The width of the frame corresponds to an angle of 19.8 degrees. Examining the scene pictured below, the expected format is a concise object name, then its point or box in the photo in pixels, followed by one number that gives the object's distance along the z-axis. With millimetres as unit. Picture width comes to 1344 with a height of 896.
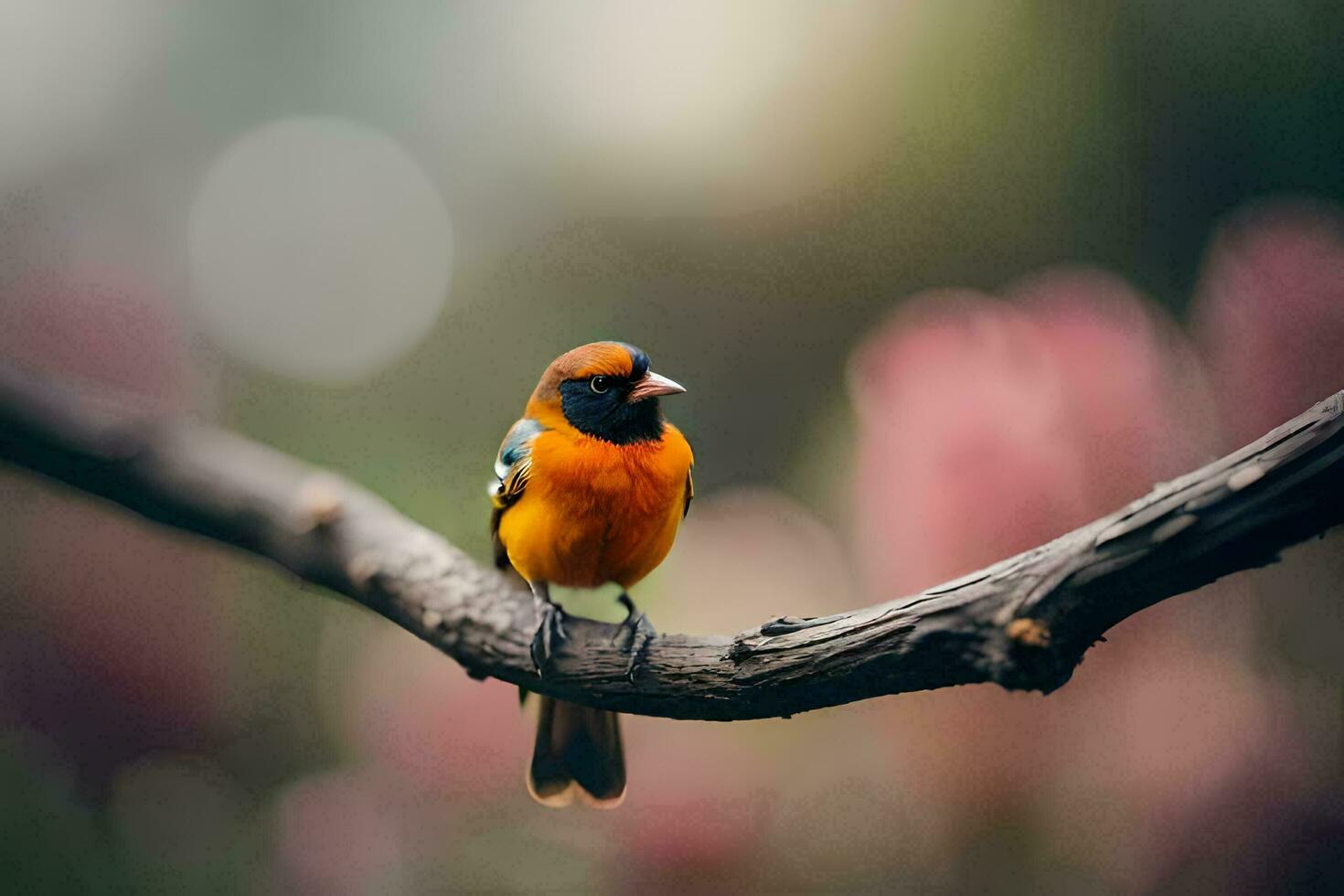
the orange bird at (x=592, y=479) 1081
